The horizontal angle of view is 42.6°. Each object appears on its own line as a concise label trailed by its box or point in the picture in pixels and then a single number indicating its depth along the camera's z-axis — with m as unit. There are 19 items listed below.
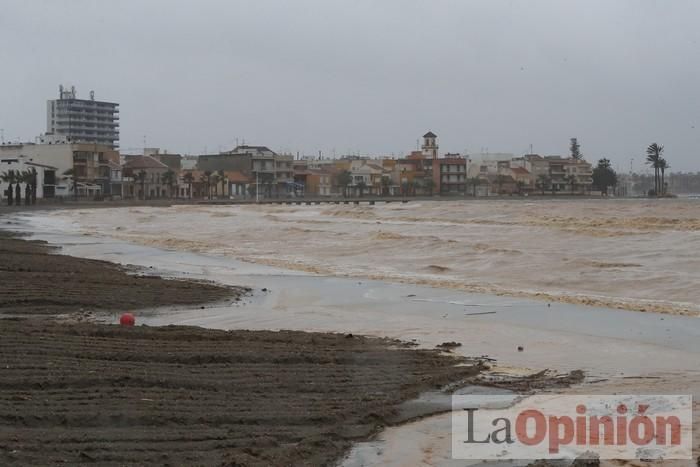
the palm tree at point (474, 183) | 154.12
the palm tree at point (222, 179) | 134.56
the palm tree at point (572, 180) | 158.88
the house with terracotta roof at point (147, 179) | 126.00
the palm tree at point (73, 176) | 109.29
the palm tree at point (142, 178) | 124.81
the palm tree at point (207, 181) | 132.00
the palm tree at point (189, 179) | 134.25
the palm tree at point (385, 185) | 151.12
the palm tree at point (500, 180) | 155.40
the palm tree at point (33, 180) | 84.62
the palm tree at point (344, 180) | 148.88
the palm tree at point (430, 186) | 148.50
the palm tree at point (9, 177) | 93.78
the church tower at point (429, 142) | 171.00
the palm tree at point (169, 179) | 129.38
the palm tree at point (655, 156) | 162.62
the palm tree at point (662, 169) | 166.50
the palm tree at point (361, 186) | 150.00
